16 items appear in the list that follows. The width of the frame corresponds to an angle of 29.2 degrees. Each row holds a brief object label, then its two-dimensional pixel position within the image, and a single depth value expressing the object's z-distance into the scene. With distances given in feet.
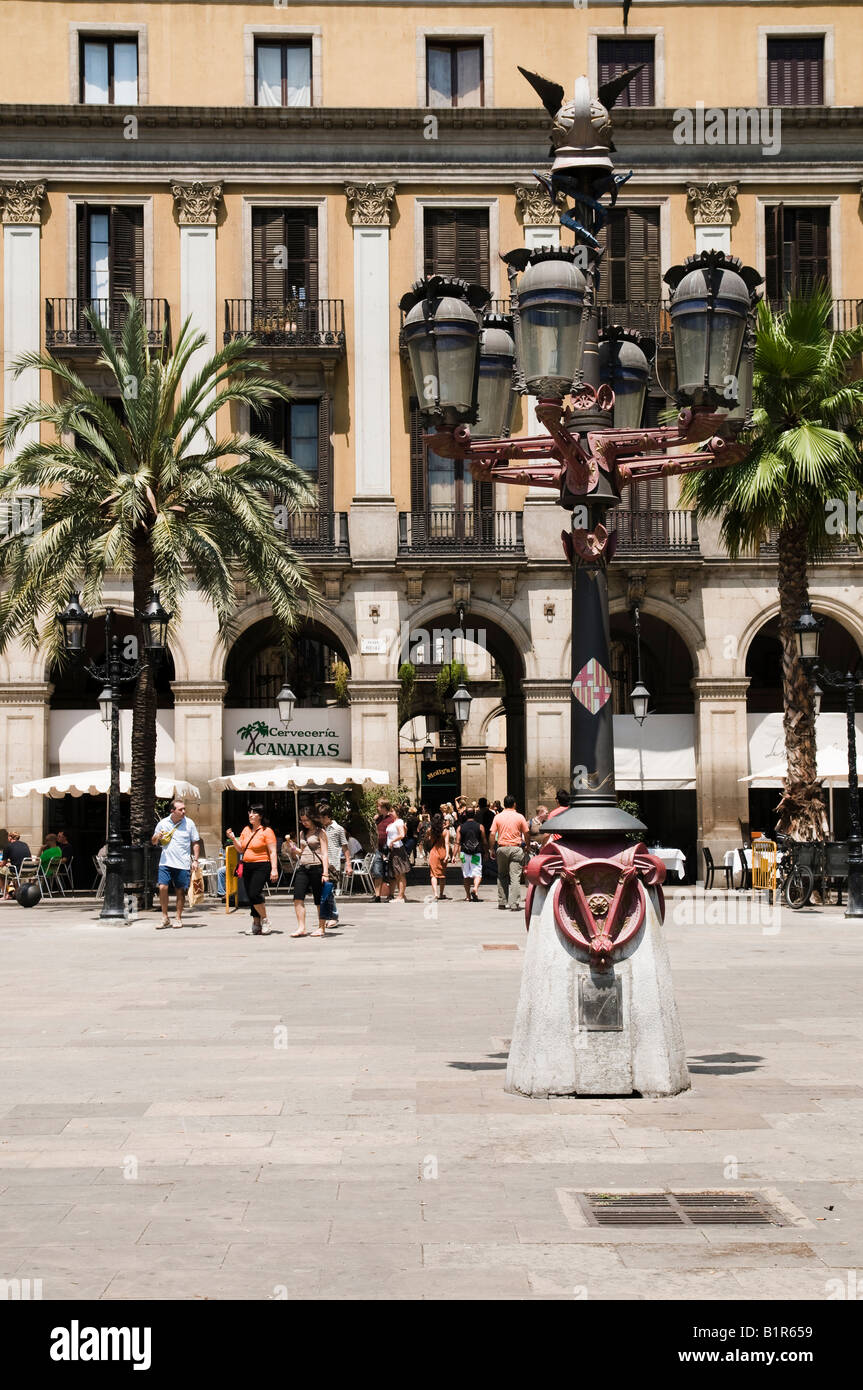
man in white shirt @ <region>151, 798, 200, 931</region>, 72.84
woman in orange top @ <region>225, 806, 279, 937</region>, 69.36
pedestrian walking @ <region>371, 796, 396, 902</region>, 93.81
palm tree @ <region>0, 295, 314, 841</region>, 87.97
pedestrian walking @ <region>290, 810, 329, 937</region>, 68.54
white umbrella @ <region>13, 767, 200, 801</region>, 98.73
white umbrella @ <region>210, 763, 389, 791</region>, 98.99
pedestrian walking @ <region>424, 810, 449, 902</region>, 92.02
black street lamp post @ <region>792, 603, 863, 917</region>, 78.07
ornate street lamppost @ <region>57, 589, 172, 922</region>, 78.12
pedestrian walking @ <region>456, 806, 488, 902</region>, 93.50
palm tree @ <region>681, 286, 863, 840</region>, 83.05
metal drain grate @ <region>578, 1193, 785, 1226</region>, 20.93
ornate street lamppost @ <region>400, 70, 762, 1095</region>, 29.43
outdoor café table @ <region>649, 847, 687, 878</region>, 105.50
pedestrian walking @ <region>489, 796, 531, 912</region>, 82.89
